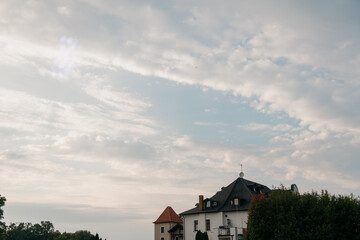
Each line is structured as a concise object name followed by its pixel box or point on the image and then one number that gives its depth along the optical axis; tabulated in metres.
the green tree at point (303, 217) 39.25
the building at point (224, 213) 58.24
